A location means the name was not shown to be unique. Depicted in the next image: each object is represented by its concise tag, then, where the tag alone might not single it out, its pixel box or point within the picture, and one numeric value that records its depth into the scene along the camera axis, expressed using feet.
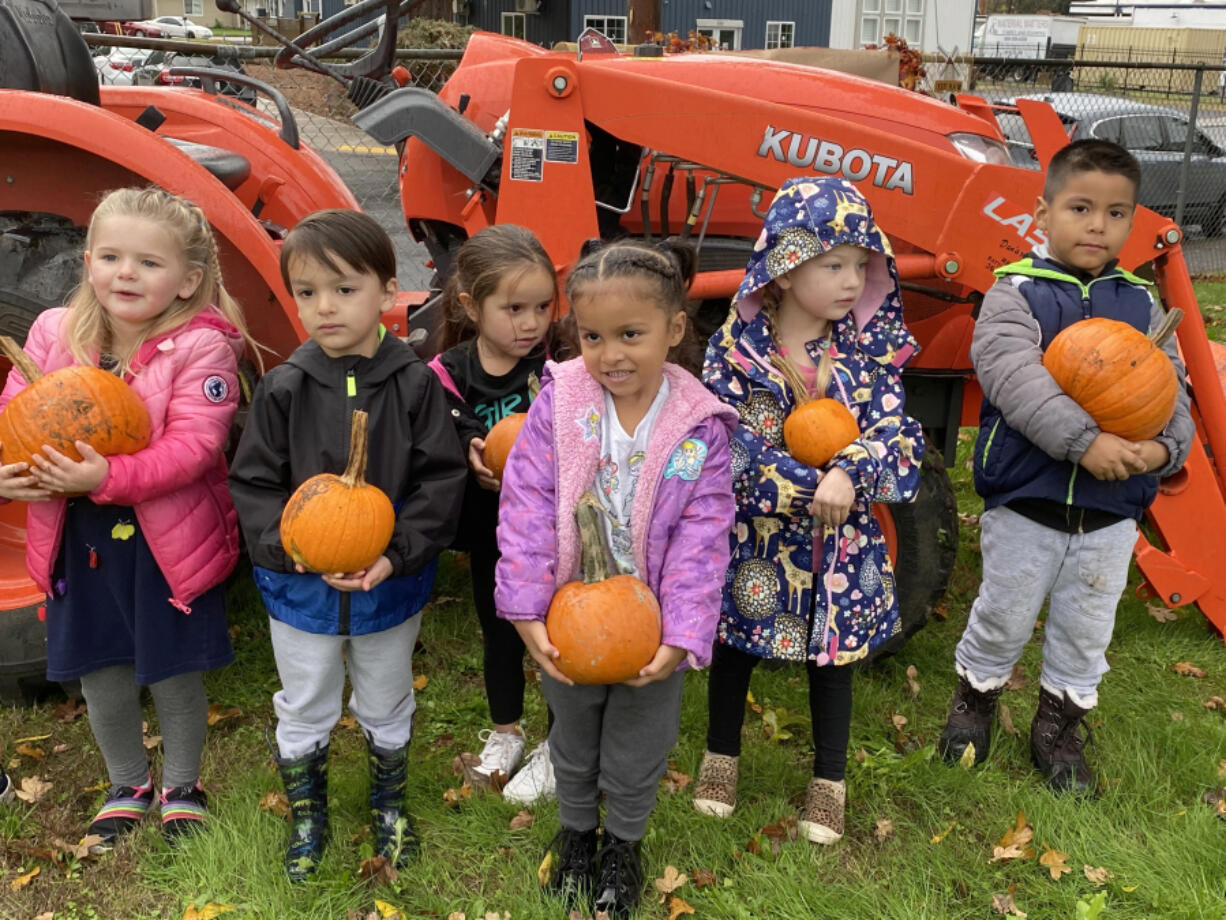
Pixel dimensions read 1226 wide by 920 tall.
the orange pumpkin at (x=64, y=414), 7.55
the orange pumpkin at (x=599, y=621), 6.99
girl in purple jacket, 7.21
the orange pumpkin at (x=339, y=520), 7.28
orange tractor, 10.07
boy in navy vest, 8.64
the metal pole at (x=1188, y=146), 33.32
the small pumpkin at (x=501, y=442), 8.52
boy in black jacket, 7.71
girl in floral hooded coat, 8.14
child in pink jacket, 8.05
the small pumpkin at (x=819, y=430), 7.92
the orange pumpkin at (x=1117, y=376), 8.24
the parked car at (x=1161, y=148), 38.55
